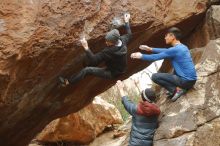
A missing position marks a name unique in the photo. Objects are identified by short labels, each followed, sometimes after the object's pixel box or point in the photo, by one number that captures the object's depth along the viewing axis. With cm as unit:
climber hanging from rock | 966
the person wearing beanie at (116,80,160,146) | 916
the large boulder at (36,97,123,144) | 1658
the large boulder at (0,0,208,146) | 916
